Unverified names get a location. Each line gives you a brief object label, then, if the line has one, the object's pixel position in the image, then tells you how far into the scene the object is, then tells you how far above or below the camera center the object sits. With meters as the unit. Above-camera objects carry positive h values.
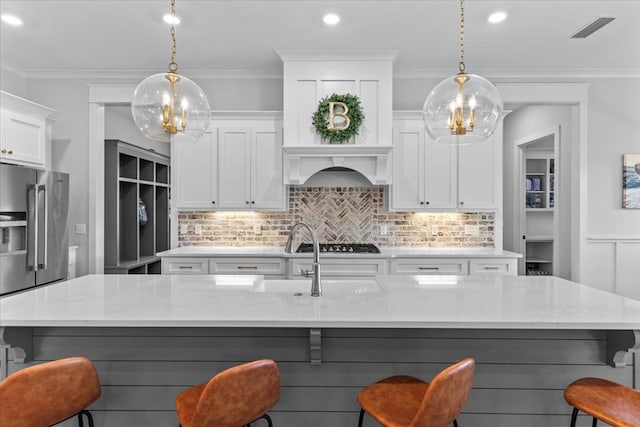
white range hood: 3.83 +1.15
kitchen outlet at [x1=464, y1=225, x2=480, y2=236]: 4.32 -0.19
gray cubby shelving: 4.61 +0.07
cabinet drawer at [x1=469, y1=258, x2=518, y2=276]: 3.82 -0.52
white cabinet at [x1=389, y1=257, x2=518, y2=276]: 3.81 -0.51
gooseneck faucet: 1.95 -0.31
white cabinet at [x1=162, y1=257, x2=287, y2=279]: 3.84 -0.52
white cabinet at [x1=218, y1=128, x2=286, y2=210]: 4.08 +0.49
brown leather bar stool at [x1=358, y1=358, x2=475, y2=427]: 1.33 -0.71
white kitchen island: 1.84 -0.68
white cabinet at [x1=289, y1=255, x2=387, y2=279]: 3.76 -0.52
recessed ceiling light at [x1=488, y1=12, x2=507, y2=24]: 3.03 +1.51
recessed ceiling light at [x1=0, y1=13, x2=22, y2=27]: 3.07 +1.51
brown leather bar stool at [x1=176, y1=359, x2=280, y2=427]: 1.35 -0.65
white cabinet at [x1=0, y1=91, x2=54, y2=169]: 3.40 +0.73
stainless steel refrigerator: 3.14 -0.13
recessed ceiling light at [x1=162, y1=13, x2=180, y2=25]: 3.06 +1.51
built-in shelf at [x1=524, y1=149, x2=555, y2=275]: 6.00 +0.14
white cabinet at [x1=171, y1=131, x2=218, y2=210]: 4.09 +0.38
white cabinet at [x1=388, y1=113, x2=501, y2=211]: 4.03 +0.44
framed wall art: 4.20 +0.34
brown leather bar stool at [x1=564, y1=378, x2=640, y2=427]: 1.42 -0.72
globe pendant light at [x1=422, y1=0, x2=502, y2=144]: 1.99 +0.54
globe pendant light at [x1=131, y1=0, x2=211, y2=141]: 1.98 +0.54
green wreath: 3.78 +0.89
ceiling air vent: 3.12 +1.51
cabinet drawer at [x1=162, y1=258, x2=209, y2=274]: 3.85 -0.52
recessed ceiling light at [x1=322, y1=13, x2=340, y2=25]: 3.06 +1.52
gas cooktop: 3.88 -0.36
